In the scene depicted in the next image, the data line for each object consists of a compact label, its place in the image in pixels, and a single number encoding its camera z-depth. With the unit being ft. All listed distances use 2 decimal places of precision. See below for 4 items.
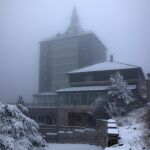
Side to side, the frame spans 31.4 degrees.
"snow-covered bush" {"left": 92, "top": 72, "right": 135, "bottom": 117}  110.03
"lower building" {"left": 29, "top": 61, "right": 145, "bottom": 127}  144.36
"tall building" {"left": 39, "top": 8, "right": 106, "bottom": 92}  253.44
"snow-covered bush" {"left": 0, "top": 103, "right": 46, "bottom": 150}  38.70
